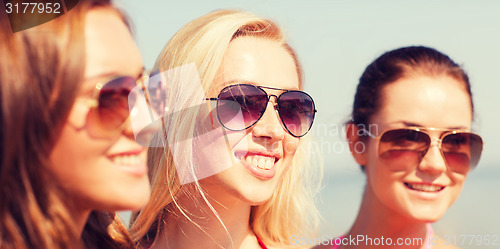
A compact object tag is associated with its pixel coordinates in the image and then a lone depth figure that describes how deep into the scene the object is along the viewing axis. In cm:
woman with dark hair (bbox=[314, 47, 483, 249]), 274
